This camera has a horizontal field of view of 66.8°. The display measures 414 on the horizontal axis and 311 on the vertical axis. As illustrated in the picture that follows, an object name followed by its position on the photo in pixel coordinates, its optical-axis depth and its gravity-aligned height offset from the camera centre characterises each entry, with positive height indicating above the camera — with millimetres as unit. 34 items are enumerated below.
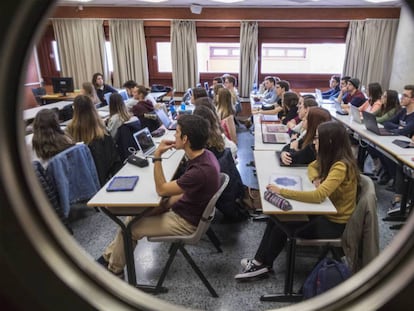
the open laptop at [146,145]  2859 -798
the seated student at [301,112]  3299 -604
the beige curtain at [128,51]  7379 +177
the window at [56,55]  7777 +123
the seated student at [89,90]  5379 -500
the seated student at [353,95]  5352 -690
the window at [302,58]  7582 -57
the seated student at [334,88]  6703 -694
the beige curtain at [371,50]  6926 +90
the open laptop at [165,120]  3982 -767
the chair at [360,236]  1786 -1014
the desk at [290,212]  1837 -872
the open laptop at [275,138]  3262 -844
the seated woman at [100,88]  6048 -539
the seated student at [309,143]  2500 -687
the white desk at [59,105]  5160 -773
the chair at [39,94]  6559 -679
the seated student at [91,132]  3131 -691
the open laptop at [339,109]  5055 -884
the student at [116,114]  3609 -615
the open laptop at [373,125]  3635 -812
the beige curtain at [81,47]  7398 +293
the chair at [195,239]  1926 -1099
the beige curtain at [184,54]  7355 +82
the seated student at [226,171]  2650 -940
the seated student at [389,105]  4219 -669
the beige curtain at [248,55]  7277 +32
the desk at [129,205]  1938 -857
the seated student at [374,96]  4700 -616
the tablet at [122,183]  2094 -820
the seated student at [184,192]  1955 -807
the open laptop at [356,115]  4328 -818
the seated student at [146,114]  3984 -676
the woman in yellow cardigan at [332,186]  1890 -762
